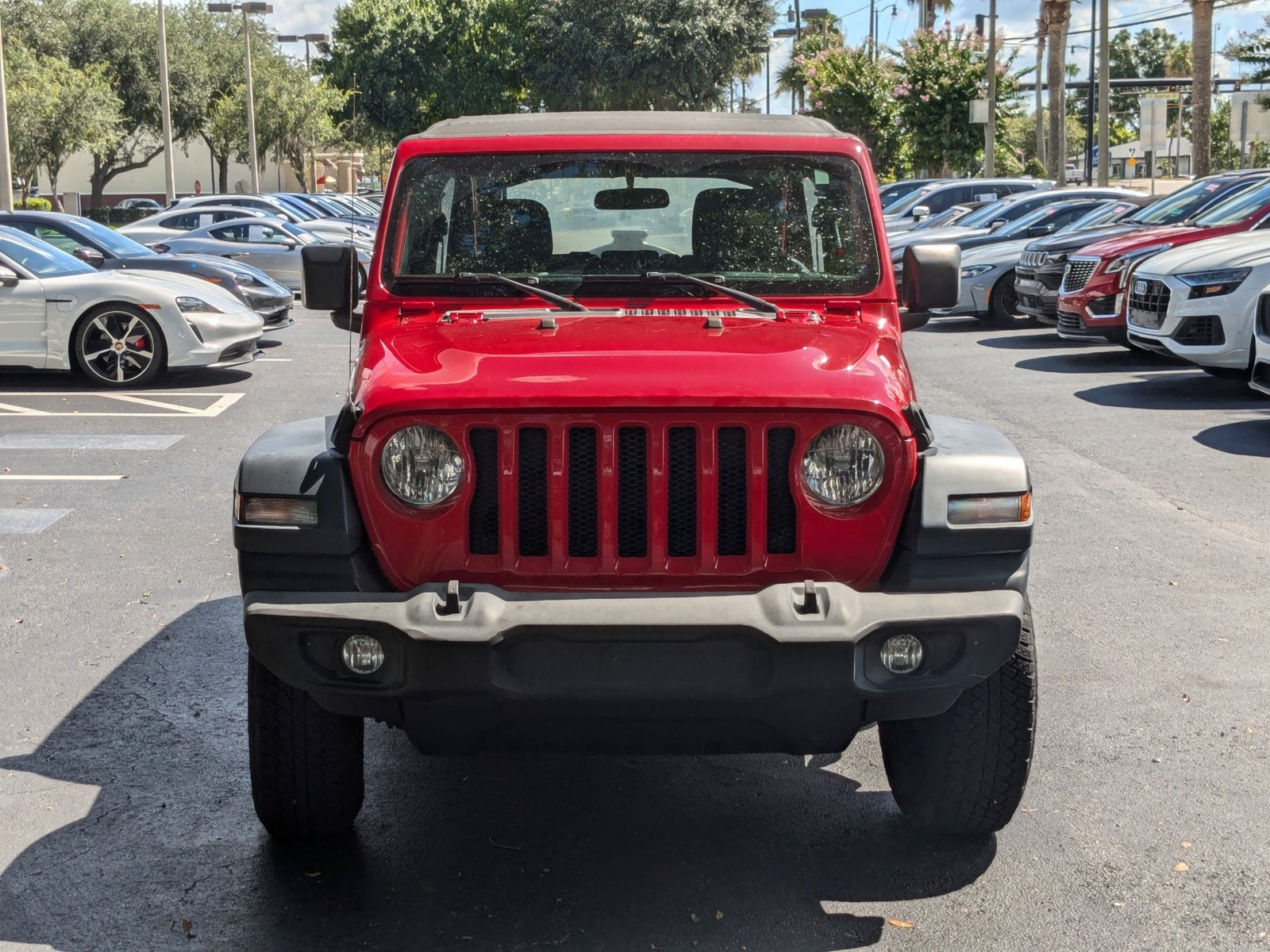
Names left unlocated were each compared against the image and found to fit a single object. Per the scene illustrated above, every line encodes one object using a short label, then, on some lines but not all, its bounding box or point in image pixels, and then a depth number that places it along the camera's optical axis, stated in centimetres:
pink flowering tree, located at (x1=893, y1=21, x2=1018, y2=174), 4262
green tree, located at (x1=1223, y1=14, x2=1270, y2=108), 4581
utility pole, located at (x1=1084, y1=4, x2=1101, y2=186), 5453
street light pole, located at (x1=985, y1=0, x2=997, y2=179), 3819
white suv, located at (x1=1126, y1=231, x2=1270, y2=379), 1220
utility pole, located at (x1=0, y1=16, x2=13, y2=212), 2556
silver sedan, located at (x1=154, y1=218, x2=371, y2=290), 2272
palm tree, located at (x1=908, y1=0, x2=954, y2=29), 5566
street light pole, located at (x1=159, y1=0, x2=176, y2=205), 3841
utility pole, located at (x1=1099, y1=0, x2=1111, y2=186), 3550
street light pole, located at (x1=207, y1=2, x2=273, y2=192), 4717
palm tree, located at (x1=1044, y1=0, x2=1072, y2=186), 4406
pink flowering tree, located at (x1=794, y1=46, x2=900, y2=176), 4656
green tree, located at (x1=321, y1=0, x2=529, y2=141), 6188
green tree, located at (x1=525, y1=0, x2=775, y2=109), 5862
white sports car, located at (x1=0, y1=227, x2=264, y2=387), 1347
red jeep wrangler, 350
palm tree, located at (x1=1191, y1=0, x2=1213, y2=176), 3412
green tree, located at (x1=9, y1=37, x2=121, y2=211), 4506
